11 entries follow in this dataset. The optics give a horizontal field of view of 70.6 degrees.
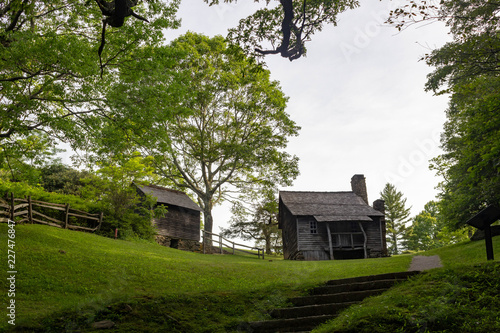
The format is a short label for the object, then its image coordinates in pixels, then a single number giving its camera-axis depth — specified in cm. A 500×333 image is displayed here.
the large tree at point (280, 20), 959
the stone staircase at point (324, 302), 741
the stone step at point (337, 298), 854
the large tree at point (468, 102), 1072
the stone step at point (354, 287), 903
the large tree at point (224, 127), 3189
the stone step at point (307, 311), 799
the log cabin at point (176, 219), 3109
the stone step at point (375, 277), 937
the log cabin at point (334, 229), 3045
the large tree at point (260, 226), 3942
